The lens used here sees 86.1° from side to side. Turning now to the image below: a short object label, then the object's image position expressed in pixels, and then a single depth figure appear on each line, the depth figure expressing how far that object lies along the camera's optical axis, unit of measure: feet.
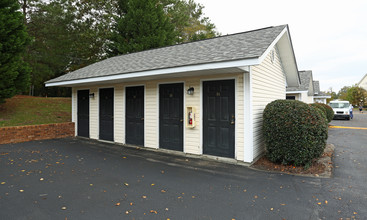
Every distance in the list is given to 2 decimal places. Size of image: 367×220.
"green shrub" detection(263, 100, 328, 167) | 13.74
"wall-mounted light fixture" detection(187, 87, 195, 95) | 17.97
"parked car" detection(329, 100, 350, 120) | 53.88
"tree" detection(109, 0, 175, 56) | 48.96
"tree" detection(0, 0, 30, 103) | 27.25
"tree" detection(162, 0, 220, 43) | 59.98
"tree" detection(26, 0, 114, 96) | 42.83
